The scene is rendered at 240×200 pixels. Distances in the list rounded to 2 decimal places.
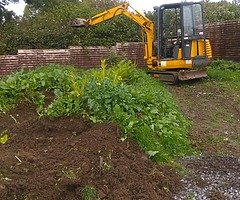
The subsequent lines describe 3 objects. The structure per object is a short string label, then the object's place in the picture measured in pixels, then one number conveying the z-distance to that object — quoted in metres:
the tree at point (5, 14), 8.56
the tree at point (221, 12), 10.11
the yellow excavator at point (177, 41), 7.03
